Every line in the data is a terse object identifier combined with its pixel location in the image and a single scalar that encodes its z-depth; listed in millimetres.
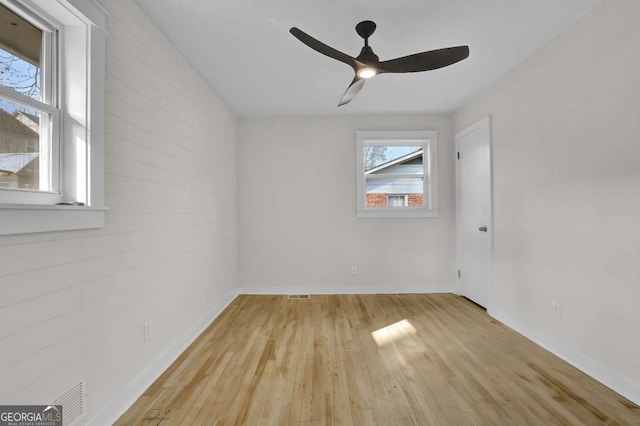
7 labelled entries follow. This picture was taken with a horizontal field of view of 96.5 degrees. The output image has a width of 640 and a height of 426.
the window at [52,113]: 1195
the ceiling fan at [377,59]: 1811
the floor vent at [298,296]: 3950
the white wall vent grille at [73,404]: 1318
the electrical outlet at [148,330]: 1943
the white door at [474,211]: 3289
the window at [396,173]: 4141
